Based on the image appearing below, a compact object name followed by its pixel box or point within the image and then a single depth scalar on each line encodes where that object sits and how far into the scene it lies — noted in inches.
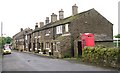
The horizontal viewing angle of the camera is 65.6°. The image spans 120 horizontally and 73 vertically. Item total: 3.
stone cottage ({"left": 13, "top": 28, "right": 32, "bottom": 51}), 1334.3
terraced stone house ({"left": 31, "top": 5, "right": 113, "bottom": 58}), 608.5
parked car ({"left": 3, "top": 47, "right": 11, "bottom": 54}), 856.5
